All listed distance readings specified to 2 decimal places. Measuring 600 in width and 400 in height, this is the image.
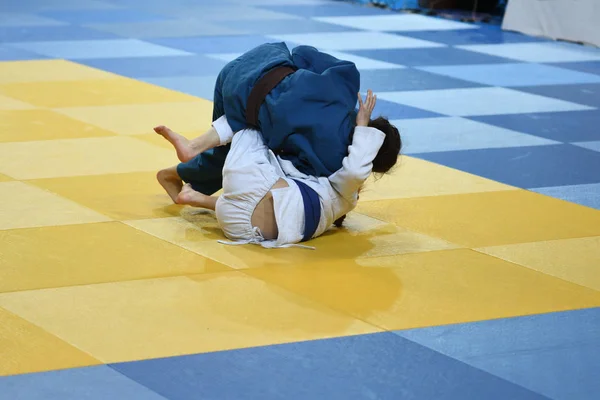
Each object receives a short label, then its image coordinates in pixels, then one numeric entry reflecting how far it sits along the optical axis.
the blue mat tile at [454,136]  14.65
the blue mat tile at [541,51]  22.62
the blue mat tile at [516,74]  19.77
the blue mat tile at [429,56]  21.50
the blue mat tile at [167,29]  23.43
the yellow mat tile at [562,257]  9.61
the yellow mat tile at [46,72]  17.99
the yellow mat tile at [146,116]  14.84
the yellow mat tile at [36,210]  10.38
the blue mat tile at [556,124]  15.61
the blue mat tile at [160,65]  19.06
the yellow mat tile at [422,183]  12.09
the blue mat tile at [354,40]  22.74
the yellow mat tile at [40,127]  14.00
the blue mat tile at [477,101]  17.14
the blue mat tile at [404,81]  18.67
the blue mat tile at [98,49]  20.57
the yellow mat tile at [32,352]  7.25
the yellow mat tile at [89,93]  16.32
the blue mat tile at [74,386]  6.83
